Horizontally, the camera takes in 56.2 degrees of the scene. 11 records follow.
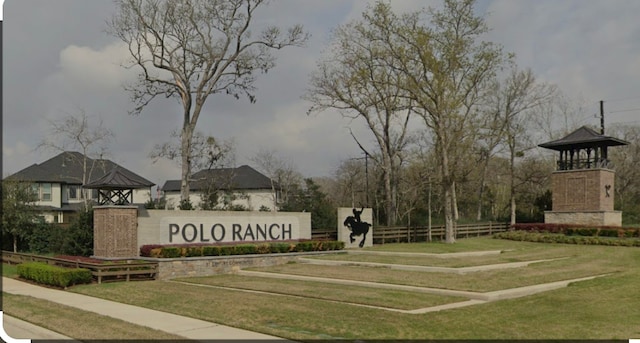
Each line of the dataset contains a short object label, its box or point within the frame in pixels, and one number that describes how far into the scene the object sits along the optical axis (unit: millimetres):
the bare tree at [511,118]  52188
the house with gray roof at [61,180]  51750
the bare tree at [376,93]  36250
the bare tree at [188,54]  35406
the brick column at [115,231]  22703
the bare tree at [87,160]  44312
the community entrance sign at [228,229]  24234
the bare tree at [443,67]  33375
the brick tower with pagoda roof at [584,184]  40094
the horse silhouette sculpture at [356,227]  30188
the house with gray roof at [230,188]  59147
